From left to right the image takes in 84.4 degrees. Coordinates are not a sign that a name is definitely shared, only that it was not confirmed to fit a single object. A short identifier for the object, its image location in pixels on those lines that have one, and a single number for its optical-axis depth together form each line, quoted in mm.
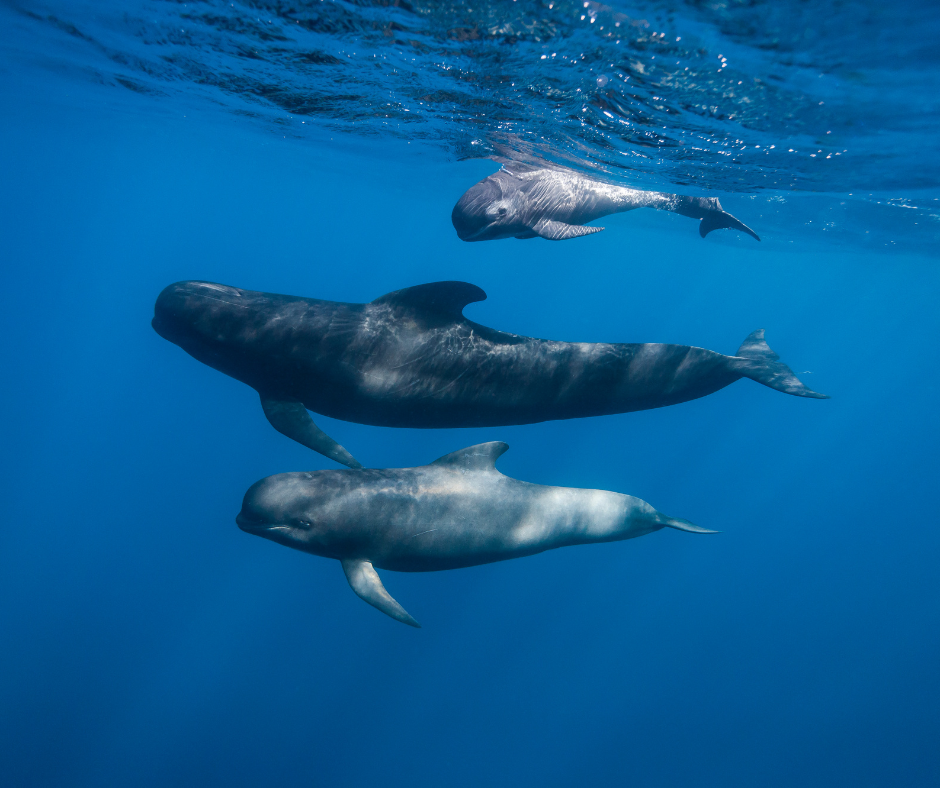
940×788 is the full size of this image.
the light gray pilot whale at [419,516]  5977
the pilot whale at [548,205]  7250
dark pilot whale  6086
